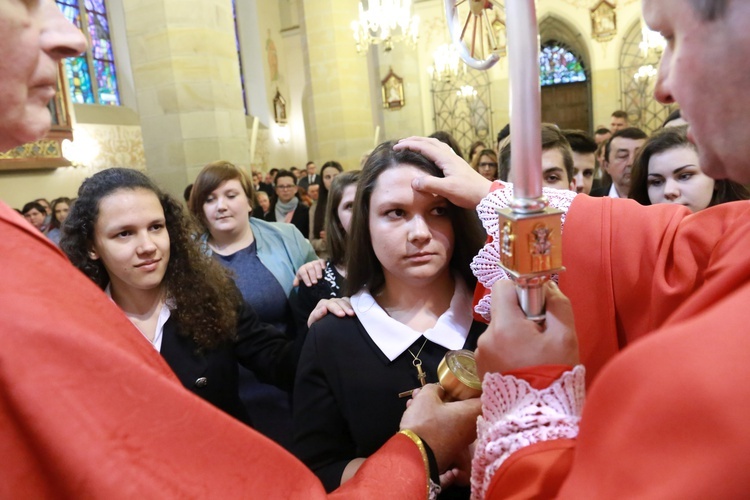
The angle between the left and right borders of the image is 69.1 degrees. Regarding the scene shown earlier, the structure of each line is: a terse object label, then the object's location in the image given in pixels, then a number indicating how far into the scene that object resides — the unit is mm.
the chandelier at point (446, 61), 13047
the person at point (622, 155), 3910
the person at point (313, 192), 8328
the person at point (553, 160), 2902
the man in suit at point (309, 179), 9552
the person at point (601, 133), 7425
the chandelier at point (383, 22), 8367
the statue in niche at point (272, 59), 17047
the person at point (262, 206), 7000
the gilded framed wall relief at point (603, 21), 14609
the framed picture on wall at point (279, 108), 17164
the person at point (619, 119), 7223
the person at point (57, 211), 6318
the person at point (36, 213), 6879
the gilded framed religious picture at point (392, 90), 13961
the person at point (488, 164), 5234
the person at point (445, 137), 3715
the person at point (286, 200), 6832
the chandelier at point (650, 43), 11544
